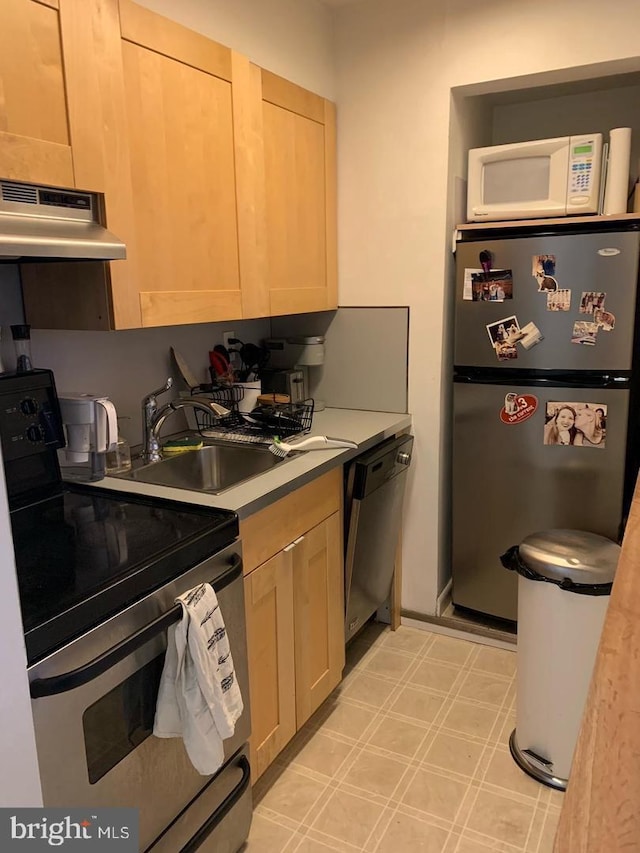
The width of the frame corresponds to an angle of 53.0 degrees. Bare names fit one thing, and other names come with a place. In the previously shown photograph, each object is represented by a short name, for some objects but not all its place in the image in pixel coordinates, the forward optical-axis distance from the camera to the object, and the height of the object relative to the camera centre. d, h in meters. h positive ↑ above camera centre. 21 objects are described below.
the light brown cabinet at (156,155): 1.38 +0.38
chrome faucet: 1.98 -0.34
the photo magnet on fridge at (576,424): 2.27 -0.45
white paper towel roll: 2.16 +0.41
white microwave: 2.21 +0.41
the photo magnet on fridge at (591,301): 2.21 -0.02
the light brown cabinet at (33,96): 1.30 +0.43
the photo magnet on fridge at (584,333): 2.24 -0.13
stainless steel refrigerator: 2.22 -0.33
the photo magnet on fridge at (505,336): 2.36 -0.14
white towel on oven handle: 1.29 -0.78
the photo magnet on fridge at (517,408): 2.37 -0.41
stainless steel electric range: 1.10 -0.59
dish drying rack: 2.23 -0.43
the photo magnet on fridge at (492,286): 2.35 +0.04
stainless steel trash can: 1.83 -0.99
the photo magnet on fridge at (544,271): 2.27 +0.09
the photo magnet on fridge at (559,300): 2.26 -0.02
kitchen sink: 2.00 -0.52
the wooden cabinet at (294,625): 1.74 -0.95
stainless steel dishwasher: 2.18 -0.80
